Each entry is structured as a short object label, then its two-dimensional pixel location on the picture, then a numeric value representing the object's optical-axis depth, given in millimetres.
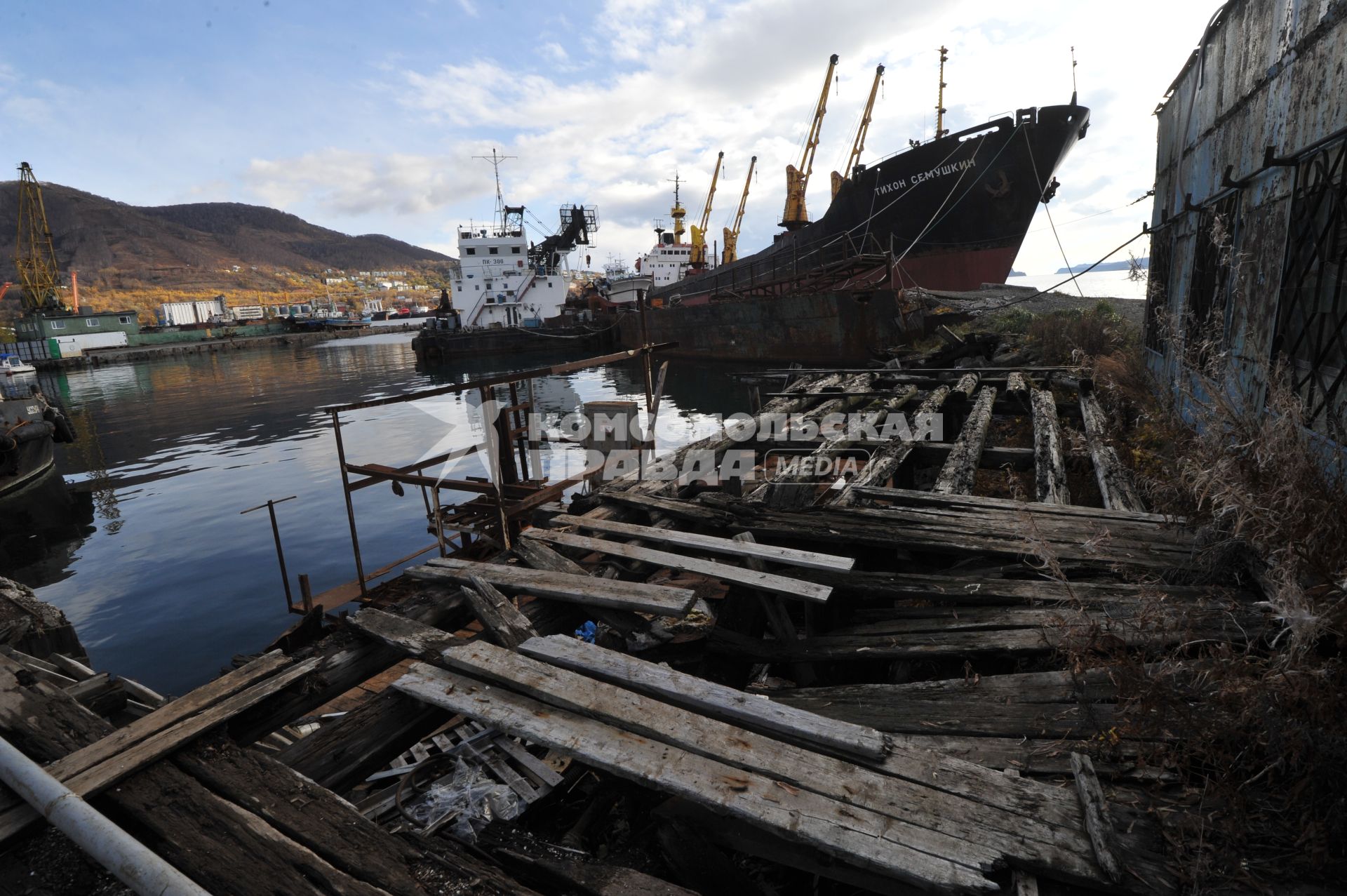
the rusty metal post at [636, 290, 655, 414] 8102
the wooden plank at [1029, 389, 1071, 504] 5719
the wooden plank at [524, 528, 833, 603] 3791
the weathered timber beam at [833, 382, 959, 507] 5586
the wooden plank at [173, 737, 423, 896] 2219
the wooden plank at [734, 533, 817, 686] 3930
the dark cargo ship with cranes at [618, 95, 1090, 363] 24266
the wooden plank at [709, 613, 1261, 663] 3062
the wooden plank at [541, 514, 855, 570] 4133
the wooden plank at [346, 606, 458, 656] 3496
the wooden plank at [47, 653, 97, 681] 4941
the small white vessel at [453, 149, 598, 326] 51875
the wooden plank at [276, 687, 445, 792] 2867
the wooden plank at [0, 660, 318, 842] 2512
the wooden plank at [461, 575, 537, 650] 3578
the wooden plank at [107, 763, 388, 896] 2131
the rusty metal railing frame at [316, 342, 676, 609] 6922
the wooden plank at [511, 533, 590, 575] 4504
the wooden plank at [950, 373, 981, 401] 10328
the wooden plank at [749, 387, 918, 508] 5539
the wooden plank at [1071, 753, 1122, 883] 1963
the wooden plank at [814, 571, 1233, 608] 3496
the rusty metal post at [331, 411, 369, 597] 6969
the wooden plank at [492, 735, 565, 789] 2840
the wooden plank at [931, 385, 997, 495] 6098
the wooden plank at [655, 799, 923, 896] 2193
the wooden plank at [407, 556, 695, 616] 3750
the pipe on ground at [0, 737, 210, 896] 2037
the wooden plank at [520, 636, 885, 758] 2559
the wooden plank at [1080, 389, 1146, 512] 5262
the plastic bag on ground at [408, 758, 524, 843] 2662
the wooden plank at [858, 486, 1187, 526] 4672
